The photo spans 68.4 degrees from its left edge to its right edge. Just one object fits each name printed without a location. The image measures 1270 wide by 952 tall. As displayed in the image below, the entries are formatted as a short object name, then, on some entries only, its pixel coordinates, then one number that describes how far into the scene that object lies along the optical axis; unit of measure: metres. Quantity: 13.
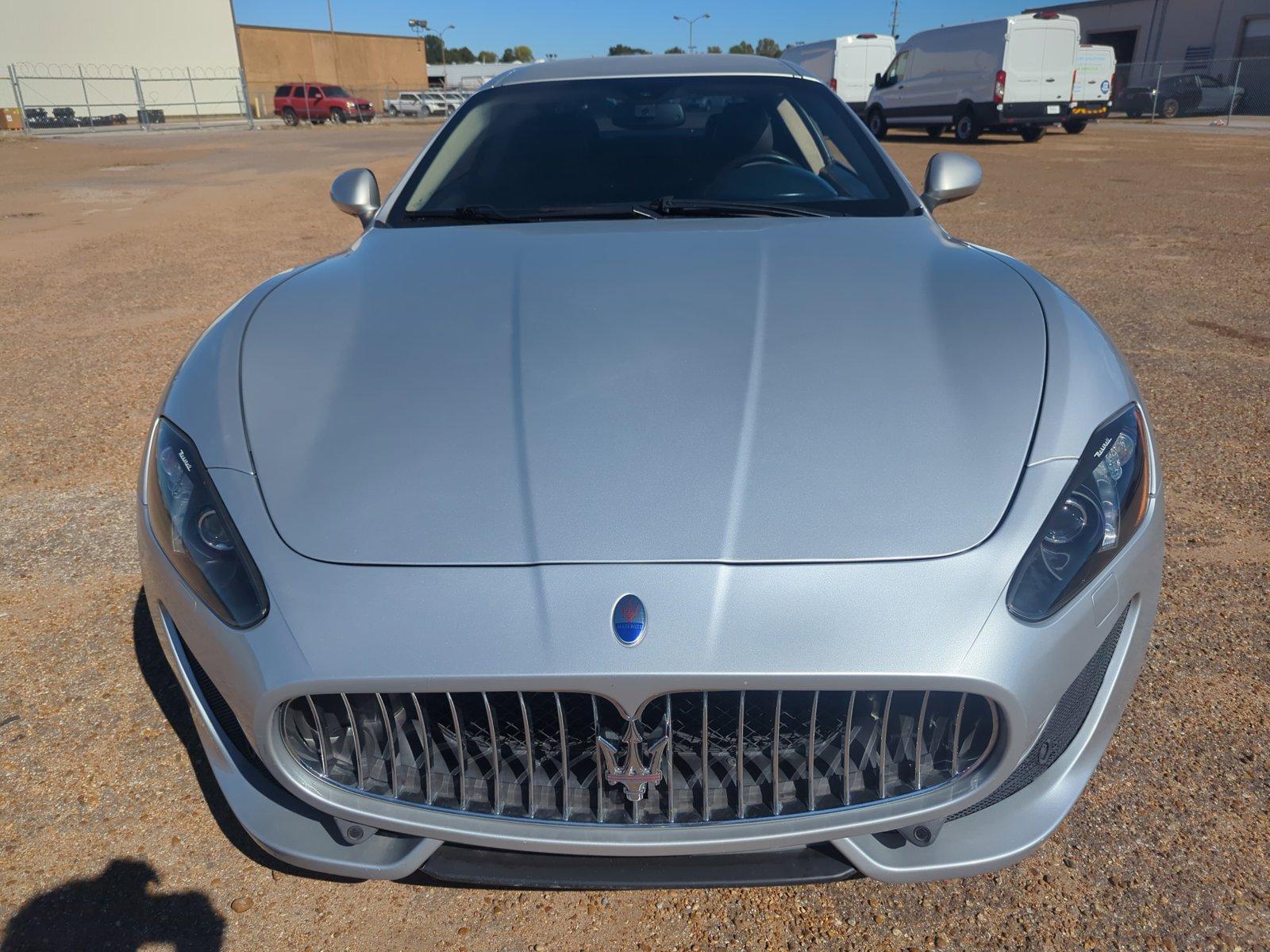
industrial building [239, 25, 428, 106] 54.12
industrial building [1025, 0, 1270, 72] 35.03
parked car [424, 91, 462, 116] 44.84
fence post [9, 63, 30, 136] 28.33
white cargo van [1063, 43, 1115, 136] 19.67
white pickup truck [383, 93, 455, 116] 44.53
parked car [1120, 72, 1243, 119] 28.78
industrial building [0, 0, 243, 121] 38.19
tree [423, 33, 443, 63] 101.25
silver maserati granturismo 1.34
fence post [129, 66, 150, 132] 32.69
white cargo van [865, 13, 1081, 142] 18.88
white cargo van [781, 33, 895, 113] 25.36
